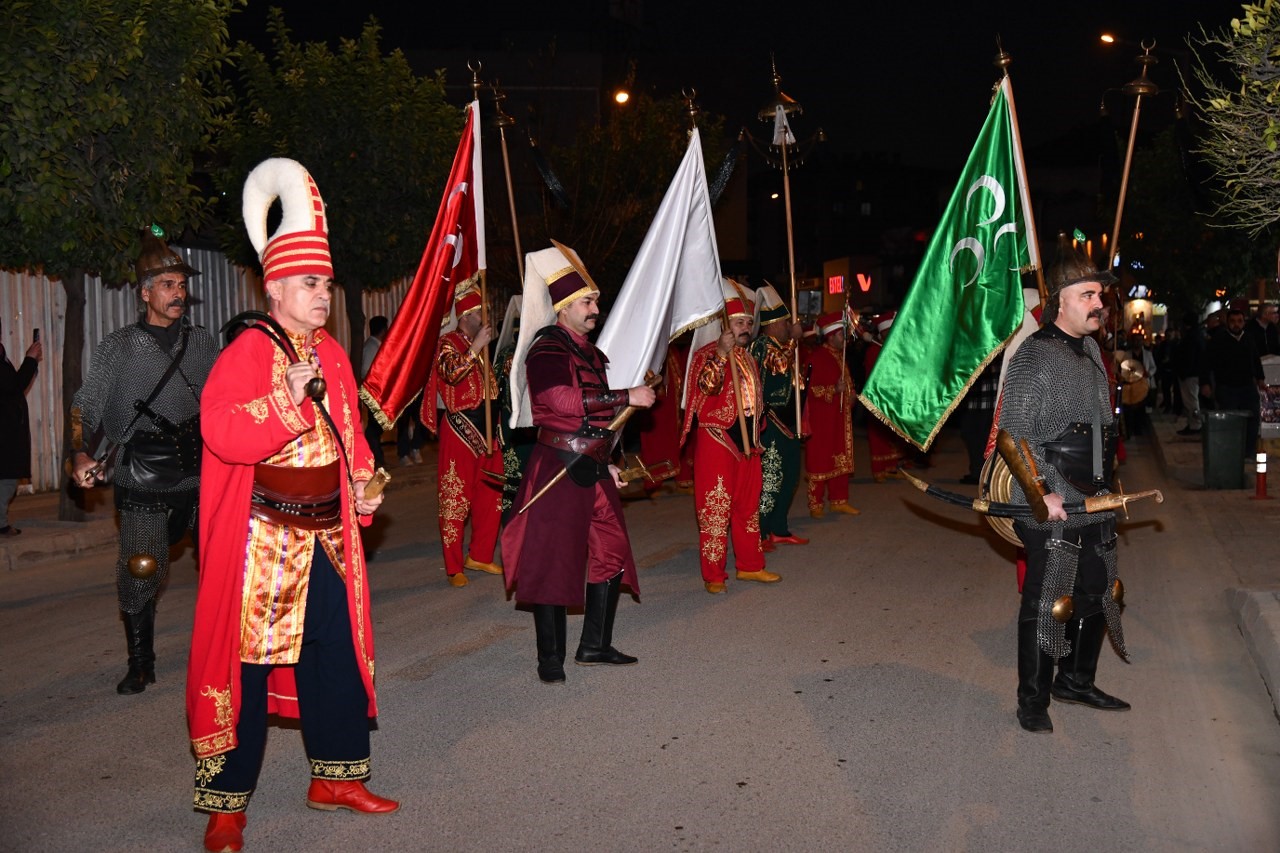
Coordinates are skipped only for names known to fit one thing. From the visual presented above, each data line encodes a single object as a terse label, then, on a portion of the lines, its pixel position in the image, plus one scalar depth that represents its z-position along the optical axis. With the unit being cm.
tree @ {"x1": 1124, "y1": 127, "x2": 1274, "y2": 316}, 3177
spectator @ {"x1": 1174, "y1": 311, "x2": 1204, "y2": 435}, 2095
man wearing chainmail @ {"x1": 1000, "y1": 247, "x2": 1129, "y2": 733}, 564
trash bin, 1397
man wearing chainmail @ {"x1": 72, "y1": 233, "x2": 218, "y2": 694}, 625
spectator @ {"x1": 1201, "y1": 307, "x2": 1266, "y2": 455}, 1581
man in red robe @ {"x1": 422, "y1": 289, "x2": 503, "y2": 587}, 920
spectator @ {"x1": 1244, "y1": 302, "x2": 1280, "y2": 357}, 1636
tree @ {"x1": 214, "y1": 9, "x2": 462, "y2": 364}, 1588
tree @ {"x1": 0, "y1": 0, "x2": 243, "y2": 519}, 971
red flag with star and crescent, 671
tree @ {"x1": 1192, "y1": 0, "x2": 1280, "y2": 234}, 627
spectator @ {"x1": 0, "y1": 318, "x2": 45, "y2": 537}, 1061
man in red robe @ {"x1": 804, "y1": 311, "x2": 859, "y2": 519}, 1275
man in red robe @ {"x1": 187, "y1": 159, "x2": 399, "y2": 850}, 424
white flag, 727
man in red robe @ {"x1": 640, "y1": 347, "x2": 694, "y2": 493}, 1506
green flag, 627
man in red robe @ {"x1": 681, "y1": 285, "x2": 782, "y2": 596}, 884
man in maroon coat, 645
